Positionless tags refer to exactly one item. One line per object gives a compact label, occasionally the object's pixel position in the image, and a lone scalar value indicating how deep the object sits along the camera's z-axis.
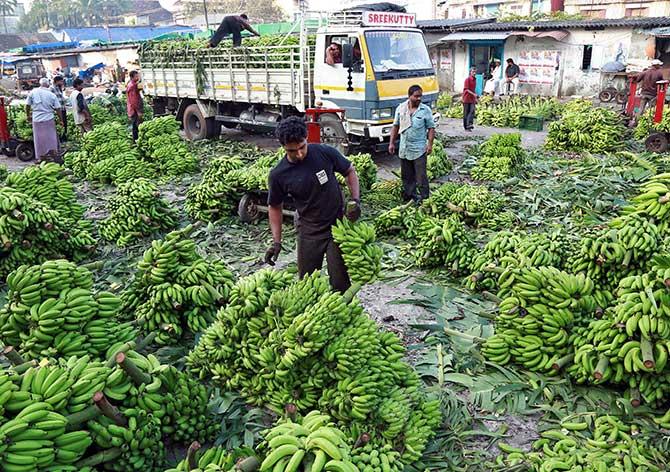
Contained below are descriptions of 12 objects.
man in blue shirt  8.30
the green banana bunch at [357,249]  4.88
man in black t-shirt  4.73
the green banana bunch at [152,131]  11.92
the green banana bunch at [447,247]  6.34
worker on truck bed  13.88
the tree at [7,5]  79.88
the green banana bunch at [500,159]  10.43
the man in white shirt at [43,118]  11.63
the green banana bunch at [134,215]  7.84
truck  11.04
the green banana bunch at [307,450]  2.60
